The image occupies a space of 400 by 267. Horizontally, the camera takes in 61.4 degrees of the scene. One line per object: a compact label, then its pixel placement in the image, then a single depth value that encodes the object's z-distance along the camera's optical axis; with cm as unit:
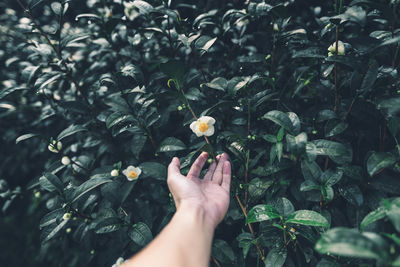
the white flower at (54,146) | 60
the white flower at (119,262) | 53
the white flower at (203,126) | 50
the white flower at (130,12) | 64
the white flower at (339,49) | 49
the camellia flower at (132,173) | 54
